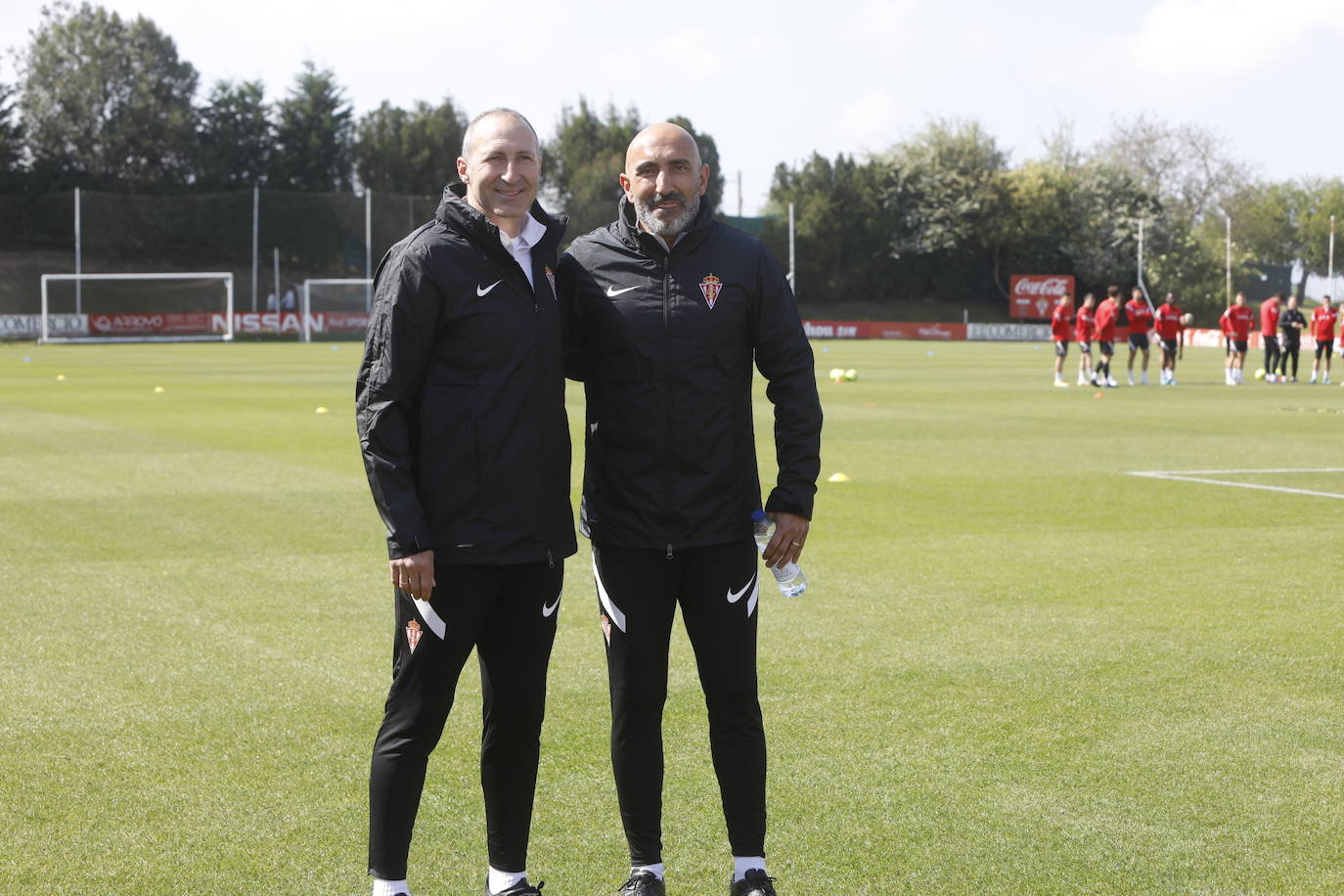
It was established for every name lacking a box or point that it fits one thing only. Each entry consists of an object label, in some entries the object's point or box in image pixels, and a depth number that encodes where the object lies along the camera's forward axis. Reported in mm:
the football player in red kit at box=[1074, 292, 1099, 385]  28188
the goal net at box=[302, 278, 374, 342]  59250
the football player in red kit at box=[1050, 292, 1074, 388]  28625
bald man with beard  4023
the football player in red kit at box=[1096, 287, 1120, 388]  28109
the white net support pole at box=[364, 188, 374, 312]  59750
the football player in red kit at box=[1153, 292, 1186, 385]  29359
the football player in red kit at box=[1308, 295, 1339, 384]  30553
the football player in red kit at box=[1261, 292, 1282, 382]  31344
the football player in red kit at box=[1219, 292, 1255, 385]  29453
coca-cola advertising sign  75375
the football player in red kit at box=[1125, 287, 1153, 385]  28688
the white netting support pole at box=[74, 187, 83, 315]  55684
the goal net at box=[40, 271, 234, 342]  55406
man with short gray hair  3732
